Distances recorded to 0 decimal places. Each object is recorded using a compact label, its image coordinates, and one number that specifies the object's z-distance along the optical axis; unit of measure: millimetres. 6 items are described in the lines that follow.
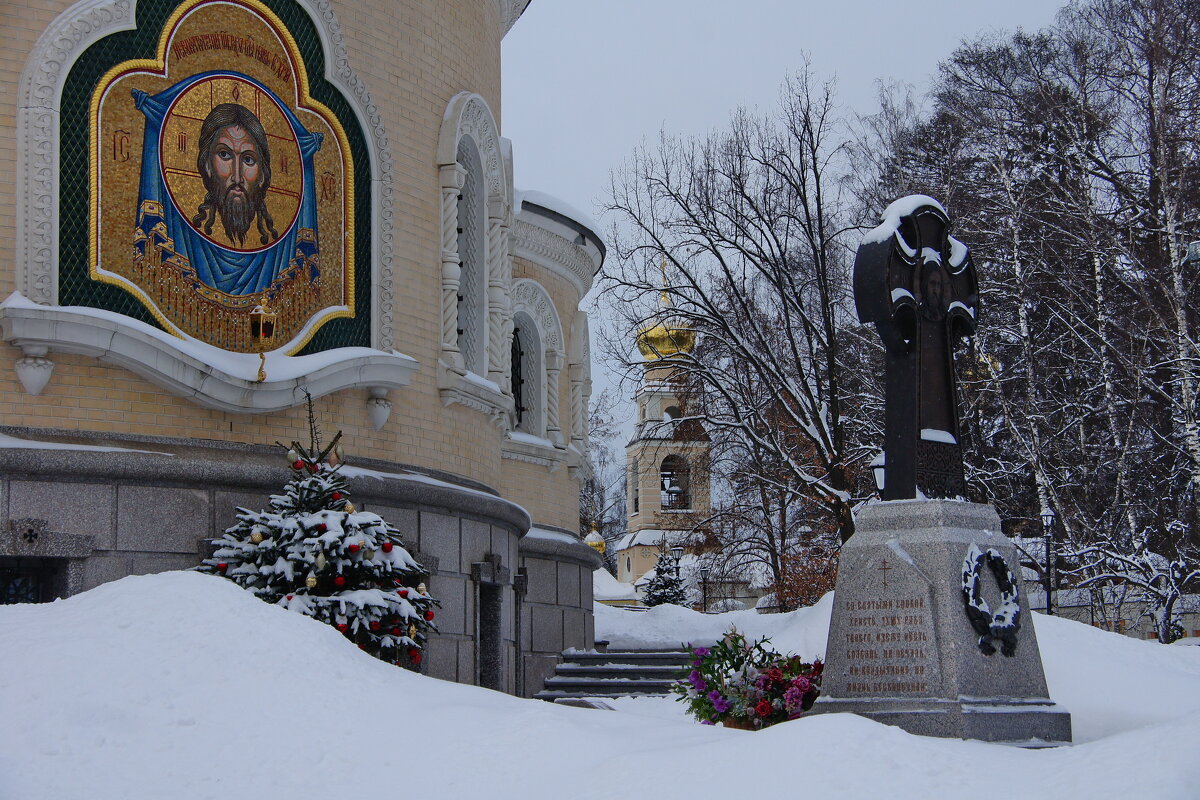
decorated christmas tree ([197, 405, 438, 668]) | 11469
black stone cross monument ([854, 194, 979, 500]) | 10672
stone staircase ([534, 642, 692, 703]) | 18766
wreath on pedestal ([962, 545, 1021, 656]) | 9898
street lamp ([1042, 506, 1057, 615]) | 20906
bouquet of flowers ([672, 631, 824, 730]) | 10711
